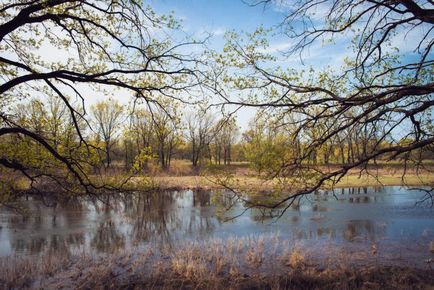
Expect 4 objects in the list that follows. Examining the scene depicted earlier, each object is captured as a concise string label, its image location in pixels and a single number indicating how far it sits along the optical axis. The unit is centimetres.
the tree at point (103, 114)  6334
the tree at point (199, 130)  6220
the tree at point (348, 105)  679
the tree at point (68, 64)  751
